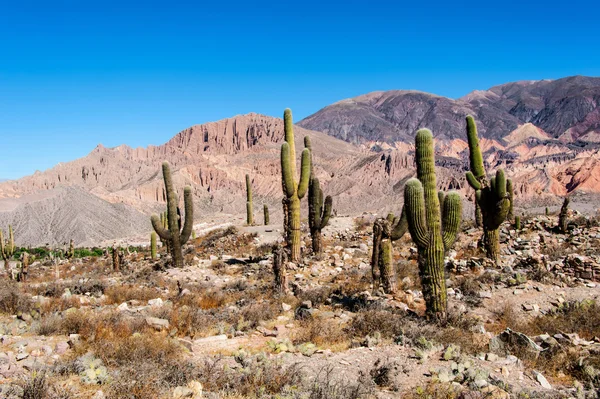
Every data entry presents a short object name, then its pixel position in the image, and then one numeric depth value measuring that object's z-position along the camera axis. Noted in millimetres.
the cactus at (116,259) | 17508
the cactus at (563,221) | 15416
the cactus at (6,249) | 24138
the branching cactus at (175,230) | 15000
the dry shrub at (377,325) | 6586
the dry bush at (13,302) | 7668
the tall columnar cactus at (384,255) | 9688
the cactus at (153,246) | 20734
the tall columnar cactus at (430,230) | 7336
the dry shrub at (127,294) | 9680
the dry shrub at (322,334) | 6348
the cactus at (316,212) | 15404
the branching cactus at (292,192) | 14352
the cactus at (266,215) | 30788
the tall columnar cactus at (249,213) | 31252
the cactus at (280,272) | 10081
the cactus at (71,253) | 26988
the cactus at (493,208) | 12211
